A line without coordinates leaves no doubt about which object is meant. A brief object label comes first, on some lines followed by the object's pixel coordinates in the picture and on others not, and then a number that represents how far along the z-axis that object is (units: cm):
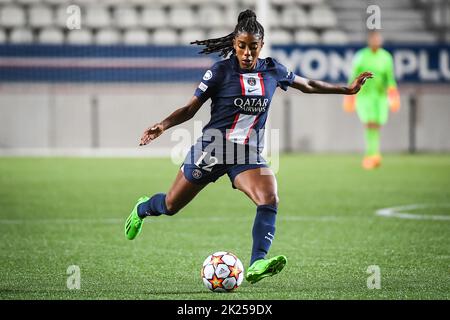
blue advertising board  4200
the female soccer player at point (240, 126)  1352
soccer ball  1258
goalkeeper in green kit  3541
